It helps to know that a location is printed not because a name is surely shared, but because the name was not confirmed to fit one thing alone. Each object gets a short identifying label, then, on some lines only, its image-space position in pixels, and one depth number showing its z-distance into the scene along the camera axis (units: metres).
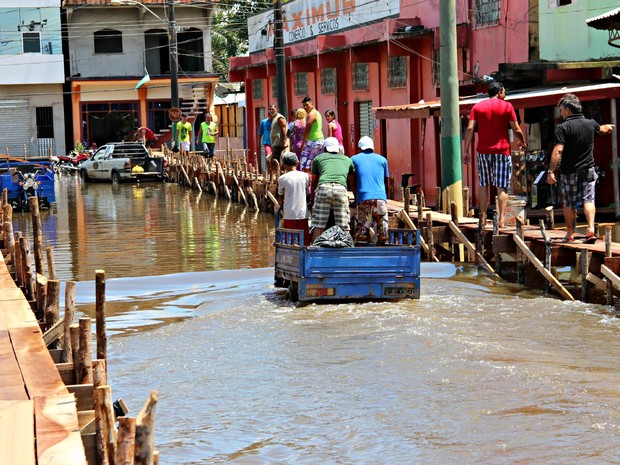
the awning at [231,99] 53.44
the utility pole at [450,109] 19.45
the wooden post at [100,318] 9.65
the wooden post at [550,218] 16.29
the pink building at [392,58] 26.05
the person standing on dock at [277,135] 24.00
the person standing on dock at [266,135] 27.22
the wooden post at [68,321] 9.61
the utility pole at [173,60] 45.44
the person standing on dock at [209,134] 40.62
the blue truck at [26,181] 30.50
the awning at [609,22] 18.72
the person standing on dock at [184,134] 43.16
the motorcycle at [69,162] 50.82
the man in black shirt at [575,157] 14.45
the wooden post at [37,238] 14.15
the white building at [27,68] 56.25
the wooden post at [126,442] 5.95
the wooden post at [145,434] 5.32
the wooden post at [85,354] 8.30
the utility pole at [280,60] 28.23
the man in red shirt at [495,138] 16.33
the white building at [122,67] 57.12
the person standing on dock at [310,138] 21.69
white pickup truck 42.34
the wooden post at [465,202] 19.12
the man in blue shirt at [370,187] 15.56
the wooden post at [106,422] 6.72
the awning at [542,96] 19.20
